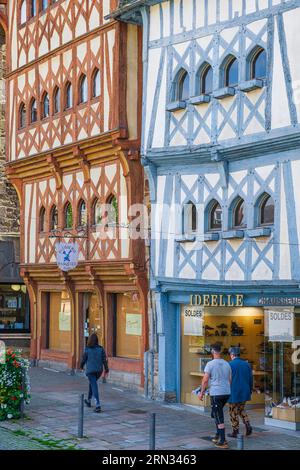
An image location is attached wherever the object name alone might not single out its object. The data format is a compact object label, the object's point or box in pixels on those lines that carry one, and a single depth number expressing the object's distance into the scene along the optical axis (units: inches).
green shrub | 688.4
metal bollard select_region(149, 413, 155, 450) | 542.0
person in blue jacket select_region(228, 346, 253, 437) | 626.8
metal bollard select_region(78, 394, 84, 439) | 619.2
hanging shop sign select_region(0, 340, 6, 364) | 692.7
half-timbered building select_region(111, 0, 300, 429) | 685.9
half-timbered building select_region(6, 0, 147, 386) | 878.4
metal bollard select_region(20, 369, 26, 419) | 696.4
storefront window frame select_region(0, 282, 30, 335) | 1240.2
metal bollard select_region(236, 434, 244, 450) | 504.1
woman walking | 739.4
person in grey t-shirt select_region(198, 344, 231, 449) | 594.9
